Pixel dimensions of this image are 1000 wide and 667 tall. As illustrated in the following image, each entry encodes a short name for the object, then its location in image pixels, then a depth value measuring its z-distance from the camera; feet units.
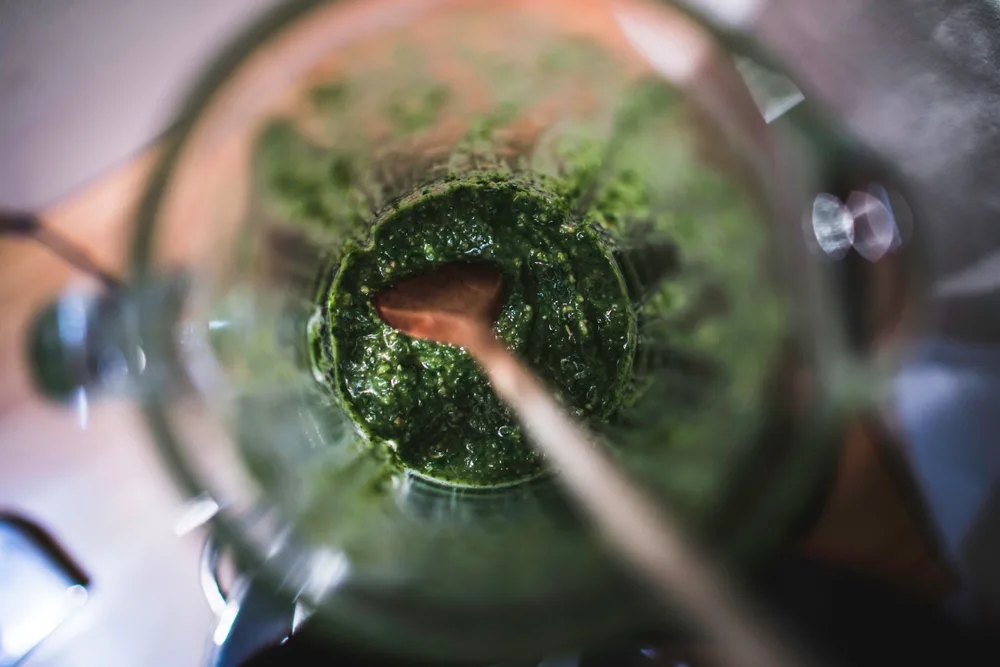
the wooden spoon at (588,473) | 0.57
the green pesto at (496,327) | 0.79
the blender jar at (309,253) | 0.62
